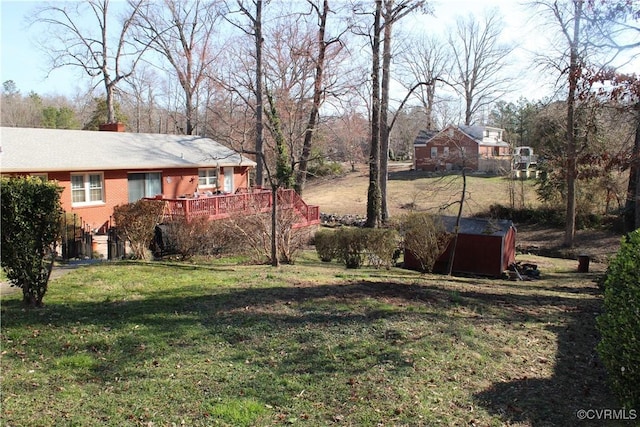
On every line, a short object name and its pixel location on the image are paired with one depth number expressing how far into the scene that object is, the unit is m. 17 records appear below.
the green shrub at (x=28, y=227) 6.72
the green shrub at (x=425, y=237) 15.25
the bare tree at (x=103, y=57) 36.88
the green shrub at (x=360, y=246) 15.60
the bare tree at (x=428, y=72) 44.09
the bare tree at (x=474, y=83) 60.81
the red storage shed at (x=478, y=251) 17.72
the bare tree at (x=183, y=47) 38.78
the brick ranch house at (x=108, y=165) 19.16
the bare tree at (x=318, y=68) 26.42
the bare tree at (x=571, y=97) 12.12
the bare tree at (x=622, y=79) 10.98
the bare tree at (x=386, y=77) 26.09
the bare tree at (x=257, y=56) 25.19
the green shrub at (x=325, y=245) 16.27
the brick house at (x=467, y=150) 48.97
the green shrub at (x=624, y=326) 4.67
